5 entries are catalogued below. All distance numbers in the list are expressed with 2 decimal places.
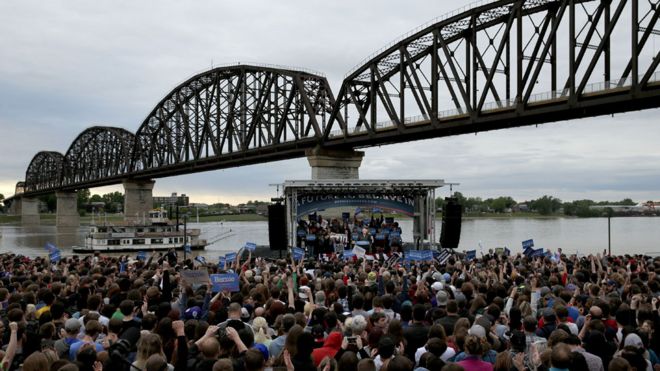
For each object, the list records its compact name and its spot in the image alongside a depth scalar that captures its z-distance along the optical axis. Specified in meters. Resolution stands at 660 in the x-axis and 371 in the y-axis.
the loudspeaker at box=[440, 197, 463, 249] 30.09
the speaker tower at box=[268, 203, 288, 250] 29.80
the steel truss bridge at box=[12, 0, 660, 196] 39.88
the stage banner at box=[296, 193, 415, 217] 34.03
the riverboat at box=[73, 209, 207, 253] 68.25
